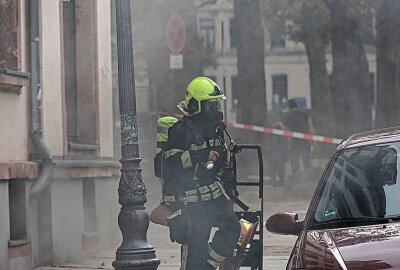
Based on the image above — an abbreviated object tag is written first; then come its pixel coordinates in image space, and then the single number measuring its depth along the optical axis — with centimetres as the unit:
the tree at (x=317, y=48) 2880
